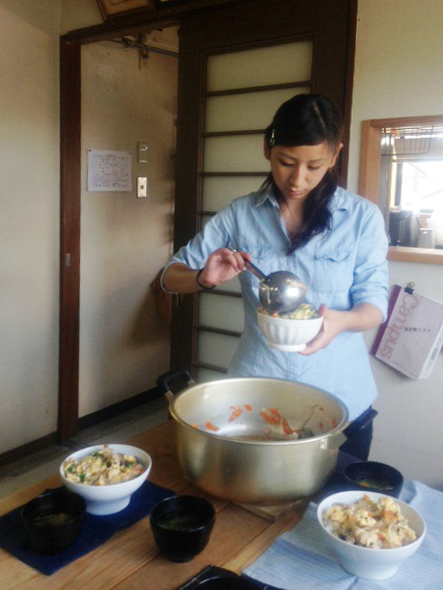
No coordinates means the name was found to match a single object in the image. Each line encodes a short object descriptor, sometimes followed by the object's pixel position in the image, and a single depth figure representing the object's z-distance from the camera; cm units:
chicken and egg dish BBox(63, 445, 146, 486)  116
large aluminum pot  109
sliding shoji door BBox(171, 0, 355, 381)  235
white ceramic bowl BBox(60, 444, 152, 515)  111
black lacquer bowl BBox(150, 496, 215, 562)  100
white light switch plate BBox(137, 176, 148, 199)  392
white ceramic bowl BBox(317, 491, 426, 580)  94
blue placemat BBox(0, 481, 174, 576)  103
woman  148
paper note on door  355
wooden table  98
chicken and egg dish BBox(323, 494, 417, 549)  98
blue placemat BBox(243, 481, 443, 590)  98
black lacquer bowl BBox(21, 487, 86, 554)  102
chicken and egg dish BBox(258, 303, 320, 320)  132
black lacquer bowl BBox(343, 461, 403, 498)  117
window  218
